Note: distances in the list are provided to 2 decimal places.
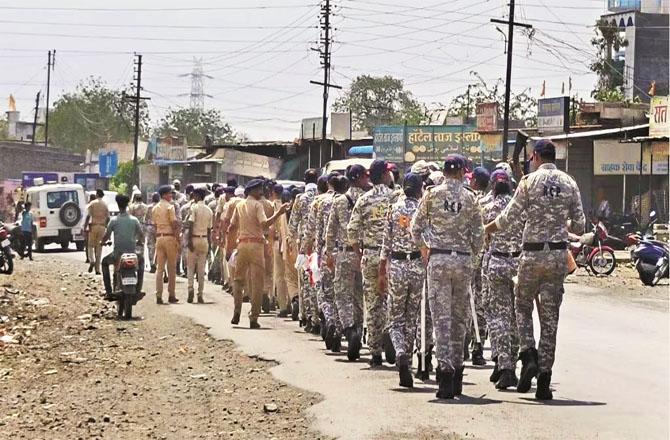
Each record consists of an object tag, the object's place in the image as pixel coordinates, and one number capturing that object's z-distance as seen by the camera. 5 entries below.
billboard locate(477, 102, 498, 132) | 55.38
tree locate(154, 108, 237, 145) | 132.25
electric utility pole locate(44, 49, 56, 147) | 106.86
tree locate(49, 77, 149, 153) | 131.75
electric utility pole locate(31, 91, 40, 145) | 114.24
